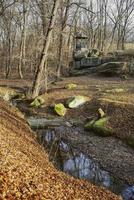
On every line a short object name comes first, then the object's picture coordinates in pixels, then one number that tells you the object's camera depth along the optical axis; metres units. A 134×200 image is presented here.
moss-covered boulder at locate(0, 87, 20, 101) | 14.02
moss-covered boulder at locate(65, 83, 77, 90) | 14.84
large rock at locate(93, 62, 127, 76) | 19.02
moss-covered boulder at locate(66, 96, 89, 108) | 11.73
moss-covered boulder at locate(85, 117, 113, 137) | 9.19
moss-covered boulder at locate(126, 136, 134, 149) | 8.43
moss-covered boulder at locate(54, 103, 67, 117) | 11.24
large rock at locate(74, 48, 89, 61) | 22.61
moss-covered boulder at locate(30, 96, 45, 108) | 12.23
